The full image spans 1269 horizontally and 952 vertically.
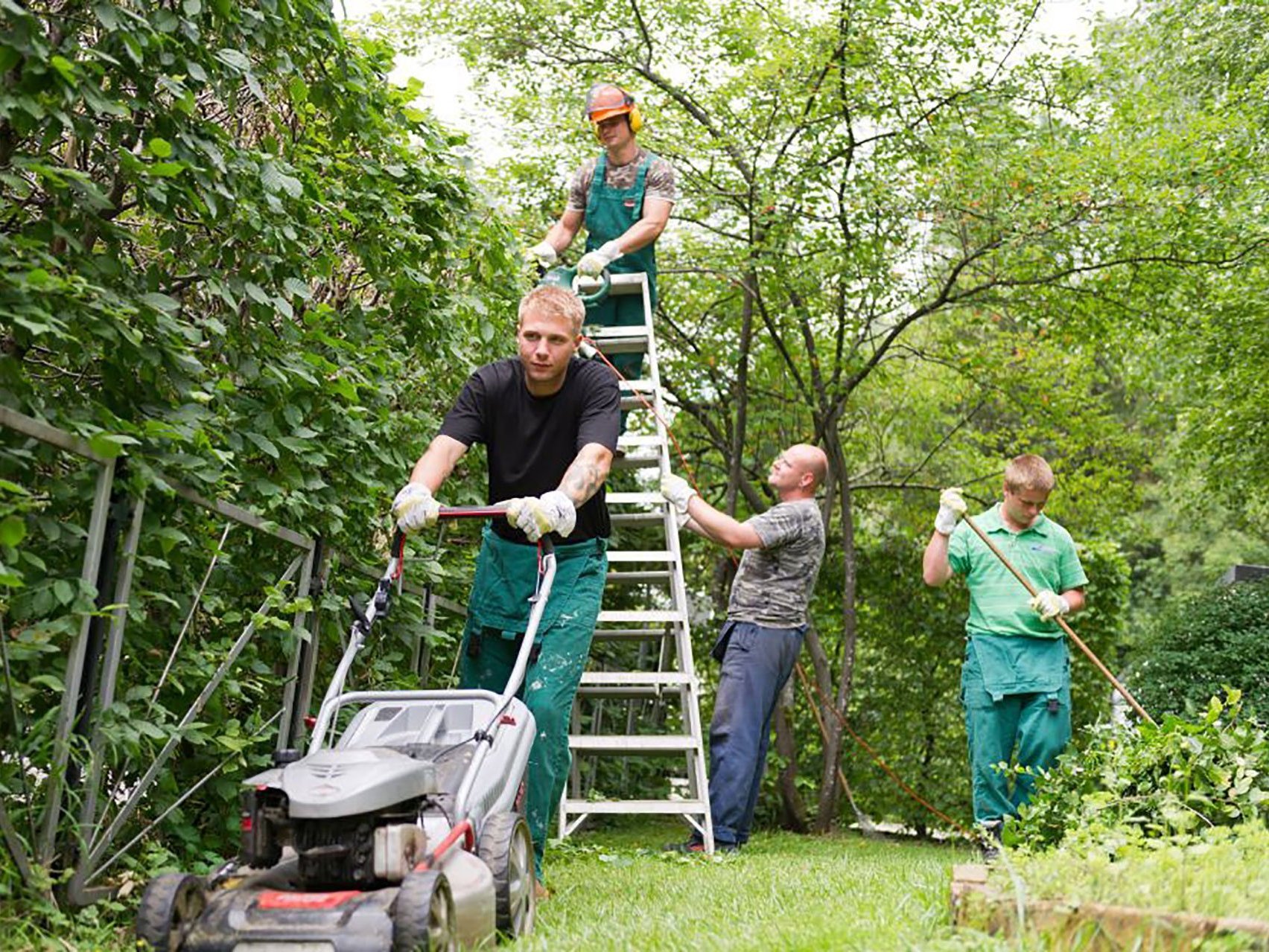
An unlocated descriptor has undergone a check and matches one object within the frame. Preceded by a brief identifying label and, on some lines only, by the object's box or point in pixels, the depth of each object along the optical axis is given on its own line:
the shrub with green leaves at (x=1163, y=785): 4.11
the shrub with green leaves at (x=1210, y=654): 9.54
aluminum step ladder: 6.73
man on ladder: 7.33
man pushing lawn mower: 4.41
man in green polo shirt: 6.23
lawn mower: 2.73
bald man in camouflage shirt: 6.91
